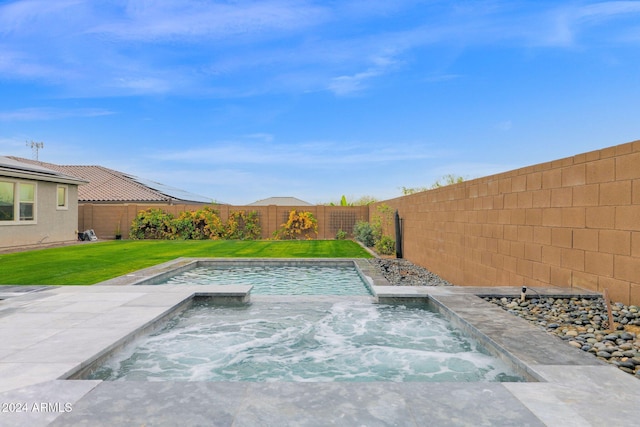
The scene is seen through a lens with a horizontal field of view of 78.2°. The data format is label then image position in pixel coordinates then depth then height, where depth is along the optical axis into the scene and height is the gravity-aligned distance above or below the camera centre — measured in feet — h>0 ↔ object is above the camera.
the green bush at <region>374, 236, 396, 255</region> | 44.01 -2.33
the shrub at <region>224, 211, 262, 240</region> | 66.54 -0.30
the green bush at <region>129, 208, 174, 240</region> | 65.77 -0.23
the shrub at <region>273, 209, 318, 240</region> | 67.10 -0.23
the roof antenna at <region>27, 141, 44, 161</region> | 99.25 +19.19
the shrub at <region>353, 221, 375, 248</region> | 54.19 -1.21
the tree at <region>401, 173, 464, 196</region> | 43.34 +5.01
